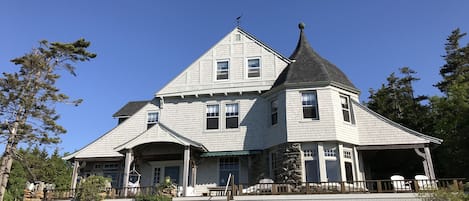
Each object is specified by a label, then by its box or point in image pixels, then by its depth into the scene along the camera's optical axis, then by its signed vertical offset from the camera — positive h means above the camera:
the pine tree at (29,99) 22.09 +6.00
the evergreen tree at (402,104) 27.24 +8.25
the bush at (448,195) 11.79 +0.06
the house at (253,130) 17.67 +3.37
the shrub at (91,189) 16.42 +0.31
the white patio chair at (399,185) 14.32 +0.46
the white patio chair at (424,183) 14.04 +0.53
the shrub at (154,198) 15.32 -0.07
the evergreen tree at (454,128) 20.52 +4.10
